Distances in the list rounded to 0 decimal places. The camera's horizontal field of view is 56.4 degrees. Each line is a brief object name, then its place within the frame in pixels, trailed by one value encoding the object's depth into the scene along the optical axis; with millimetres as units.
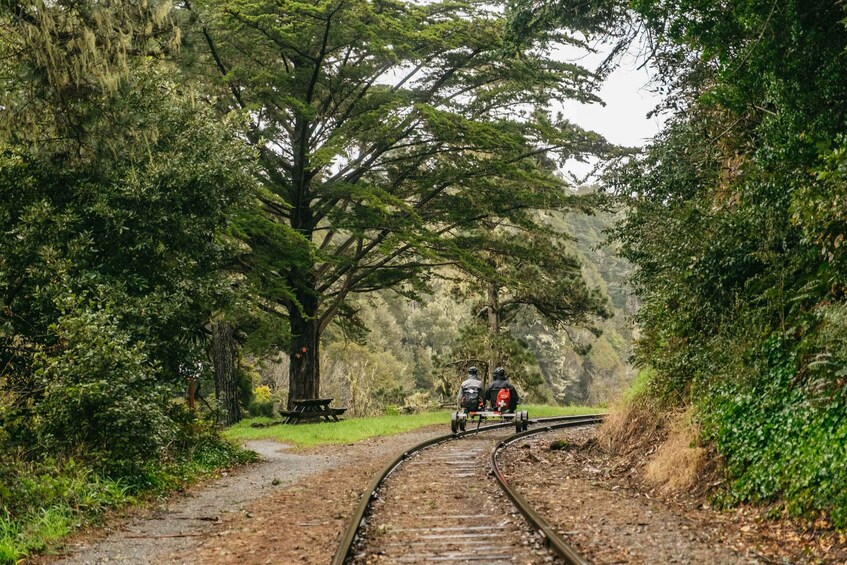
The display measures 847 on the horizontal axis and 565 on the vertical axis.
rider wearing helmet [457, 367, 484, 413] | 19969
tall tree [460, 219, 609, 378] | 27219
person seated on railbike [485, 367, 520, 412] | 20047
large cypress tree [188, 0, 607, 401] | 22703
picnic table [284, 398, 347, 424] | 26781
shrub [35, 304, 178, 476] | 10555
